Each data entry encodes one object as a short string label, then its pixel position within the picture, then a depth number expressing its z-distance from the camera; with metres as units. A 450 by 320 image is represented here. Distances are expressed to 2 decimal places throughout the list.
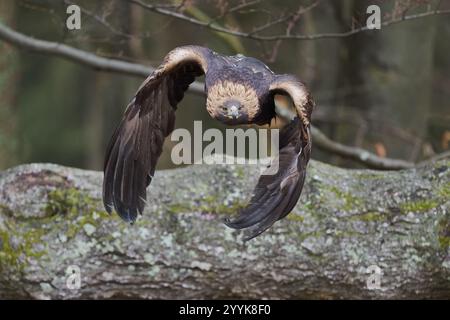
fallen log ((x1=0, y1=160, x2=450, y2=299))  10.45
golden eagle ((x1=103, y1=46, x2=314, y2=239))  9.96
